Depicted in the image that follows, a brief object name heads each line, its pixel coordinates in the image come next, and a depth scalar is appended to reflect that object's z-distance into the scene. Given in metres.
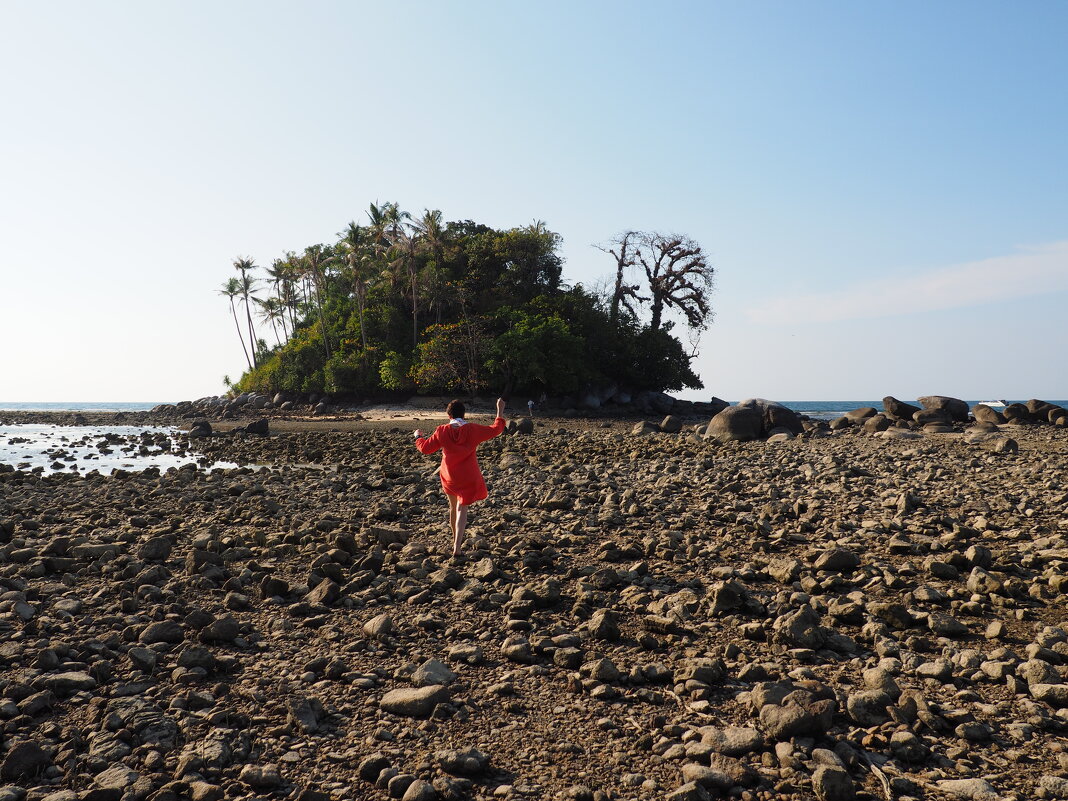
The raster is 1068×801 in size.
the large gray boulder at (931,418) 24.87
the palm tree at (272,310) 72.11
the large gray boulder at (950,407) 29.32
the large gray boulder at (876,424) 23.00
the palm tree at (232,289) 70.44
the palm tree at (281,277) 68.69
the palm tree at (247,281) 68.62
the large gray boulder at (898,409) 29.78
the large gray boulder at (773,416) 23.36
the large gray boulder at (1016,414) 27.50
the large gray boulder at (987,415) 27.88
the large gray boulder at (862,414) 28.58
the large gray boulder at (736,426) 22.20
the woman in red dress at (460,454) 7.80
